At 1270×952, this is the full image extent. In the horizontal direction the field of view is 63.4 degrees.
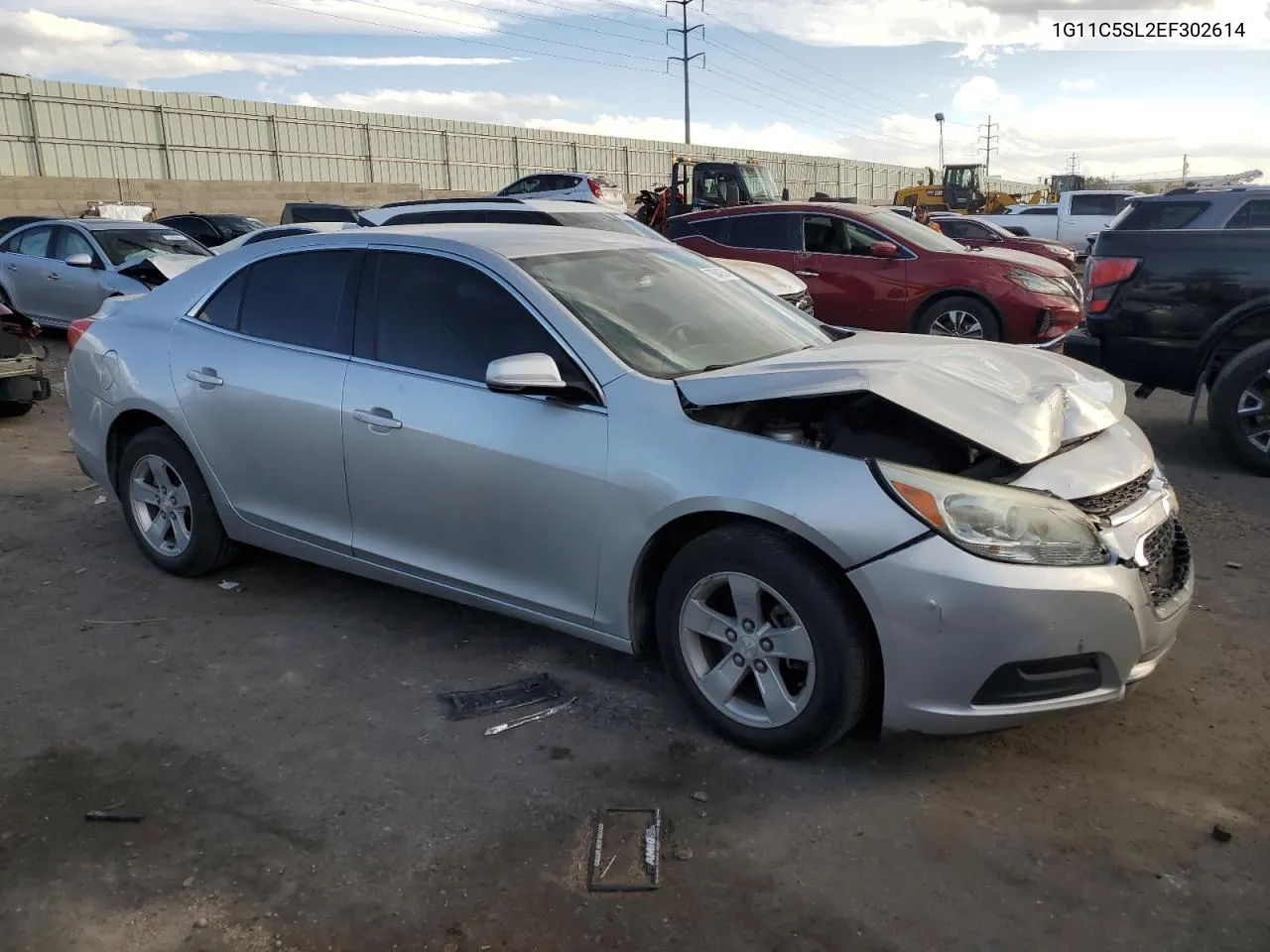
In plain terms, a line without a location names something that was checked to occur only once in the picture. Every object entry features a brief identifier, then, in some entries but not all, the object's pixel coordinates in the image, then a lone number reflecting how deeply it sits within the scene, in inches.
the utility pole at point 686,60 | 2101.4
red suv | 384.2
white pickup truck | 1017.5
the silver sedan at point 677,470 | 116.8
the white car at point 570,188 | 877.8
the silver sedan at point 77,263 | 447.8
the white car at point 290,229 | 370.0
